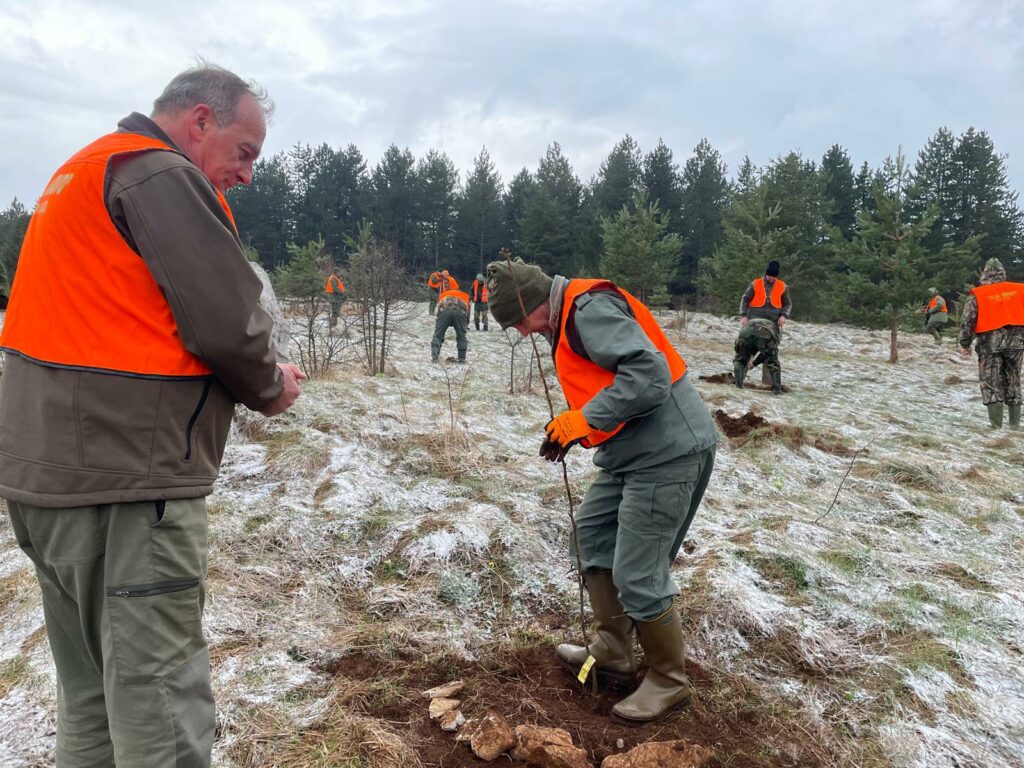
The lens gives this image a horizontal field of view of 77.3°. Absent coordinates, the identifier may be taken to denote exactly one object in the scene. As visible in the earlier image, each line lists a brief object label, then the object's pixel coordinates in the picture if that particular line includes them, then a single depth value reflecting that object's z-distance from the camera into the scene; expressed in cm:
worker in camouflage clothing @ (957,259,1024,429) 825
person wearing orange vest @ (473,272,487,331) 1820
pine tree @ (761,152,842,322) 2359
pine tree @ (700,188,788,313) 2044
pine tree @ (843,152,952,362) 1585
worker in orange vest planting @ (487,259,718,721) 241
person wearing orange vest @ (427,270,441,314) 1666
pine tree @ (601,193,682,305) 2175
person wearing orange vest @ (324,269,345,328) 1260
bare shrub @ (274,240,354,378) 890
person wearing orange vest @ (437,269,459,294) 1345
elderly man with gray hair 146
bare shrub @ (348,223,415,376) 951
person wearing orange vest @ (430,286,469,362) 1217
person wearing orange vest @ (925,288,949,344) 1477
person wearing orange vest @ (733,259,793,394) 1000
